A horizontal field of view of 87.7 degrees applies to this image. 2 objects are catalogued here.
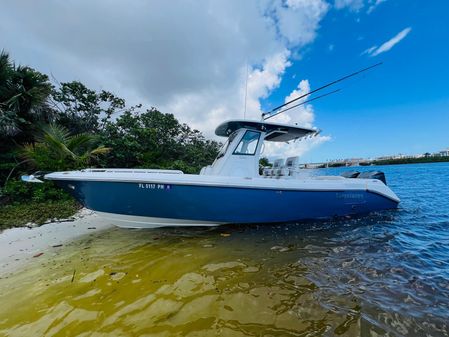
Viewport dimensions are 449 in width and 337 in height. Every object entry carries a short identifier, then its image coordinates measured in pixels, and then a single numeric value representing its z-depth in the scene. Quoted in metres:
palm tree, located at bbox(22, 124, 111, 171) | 8.26
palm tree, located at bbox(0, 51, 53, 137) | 8.63
